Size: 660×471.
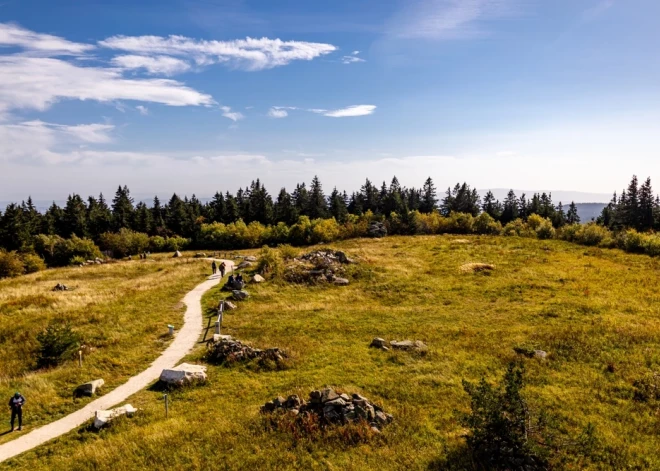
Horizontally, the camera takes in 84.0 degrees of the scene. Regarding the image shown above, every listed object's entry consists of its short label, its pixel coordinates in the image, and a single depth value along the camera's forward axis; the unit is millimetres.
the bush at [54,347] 23984
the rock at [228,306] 33906
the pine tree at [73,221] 96750
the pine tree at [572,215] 127500
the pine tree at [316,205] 111625
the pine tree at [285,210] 106250
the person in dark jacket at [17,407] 16266
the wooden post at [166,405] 16925
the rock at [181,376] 19766
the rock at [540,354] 22375
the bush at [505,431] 12523
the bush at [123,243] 86438
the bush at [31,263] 71125
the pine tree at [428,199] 126562
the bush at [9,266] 65125
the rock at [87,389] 19297
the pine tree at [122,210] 102000
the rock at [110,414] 16078
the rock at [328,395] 16078
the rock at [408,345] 23898
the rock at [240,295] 37031
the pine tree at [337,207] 111875
